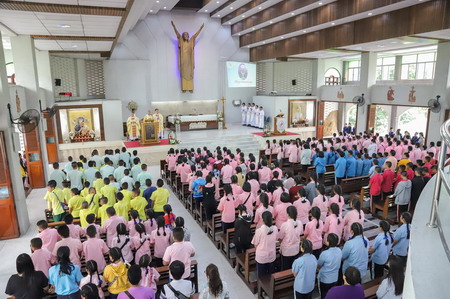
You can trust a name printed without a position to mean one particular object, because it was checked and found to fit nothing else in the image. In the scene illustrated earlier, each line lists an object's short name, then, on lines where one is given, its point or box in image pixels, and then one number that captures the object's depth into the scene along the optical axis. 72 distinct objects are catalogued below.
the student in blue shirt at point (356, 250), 4.55
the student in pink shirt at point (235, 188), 6.90
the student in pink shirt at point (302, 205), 6.05
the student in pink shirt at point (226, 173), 8.86
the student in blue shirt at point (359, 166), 9.99
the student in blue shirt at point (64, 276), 3.99
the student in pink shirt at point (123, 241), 4.80
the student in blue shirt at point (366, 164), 10.16
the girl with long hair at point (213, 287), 3.43
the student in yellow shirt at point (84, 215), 6.10
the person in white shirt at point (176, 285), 3.55
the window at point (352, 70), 22.15
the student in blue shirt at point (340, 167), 9.64
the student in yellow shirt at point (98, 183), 7.74
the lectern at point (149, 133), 14.50
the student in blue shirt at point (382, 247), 4.76
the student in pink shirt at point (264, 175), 8.64
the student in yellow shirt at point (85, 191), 7.07
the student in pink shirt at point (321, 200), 6.24
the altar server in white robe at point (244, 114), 21.13
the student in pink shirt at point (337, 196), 6.11
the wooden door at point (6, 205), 7.39
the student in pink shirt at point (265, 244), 4.82
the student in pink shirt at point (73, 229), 5.19
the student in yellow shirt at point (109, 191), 7.14
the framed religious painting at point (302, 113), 20.56
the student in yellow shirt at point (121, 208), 6.21
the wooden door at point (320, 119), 20.69
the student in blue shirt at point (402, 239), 4.88
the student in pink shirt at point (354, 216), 5.50
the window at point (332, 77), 22.95
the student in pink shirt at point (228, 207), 6.32
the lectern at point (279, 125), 17.53
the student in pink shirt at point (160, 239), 5.17
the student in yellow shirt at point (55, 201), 6.84
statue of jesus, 19.47
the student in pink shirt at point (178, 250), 4.42
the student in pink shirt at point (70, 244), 4.70
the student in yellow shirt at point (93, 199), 6.58
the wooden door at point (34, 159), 10.62
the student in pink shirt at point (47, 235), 5.07
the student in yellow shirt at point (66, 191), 7.12
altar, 19.08
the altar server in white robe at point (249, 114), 20.53
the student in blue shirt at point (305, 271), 4.17
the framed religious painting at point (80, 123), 15.67
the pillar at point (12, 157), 7.37
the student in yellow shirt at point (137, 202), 6.40
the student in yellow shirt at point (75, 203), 6.70
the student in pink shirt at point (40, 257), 4.43
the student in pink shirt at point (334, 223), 5.30
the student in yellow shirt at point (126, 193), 6.56
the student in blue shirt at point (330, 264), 4.30
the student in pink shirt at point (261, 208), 5.61
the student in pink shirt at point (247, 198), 6.41
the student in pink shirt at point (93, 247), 4.66
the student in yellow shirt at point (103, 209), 6.05
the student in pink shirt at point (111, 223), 5.42
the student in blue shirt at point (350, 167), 9.78
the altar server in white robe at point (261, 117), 19.67
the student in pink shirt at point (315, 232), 5.23
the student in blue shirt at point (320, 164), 9.96
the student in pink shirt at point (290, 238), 5.01
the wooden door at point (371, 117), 17.14
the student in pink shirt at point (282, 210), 5.71
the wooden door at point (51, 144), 14.05
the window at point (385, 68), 19.58
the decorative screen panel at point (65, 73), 16.69
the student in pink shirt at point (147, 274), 3.86
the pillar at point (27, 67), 10.10
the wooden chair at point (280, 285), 4.70
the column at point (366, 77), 16.66
